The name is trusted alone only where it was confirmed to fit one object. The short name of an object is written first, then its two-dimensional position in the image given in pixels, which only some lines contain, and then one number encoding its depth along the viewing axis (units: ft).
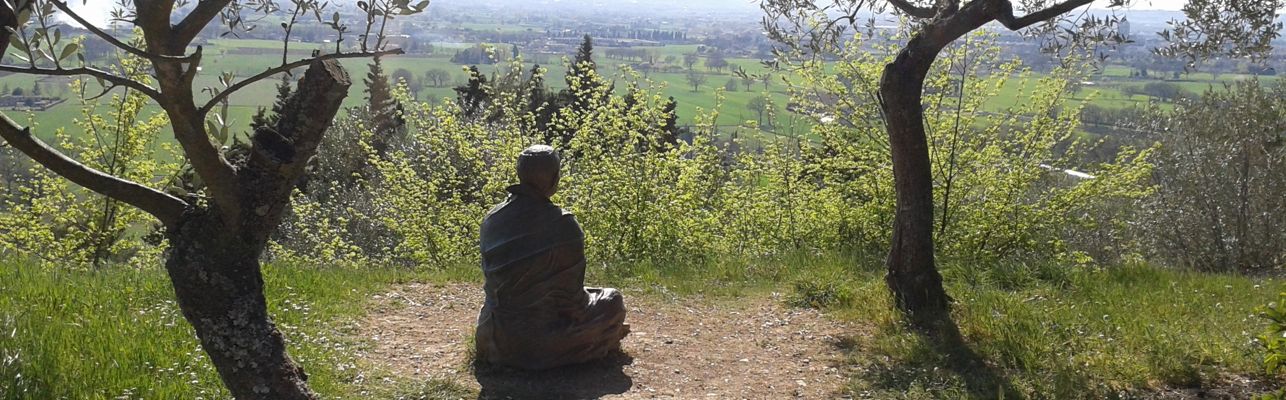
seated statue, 22.86
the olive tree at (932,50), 27.20
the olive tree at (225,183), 14.79
